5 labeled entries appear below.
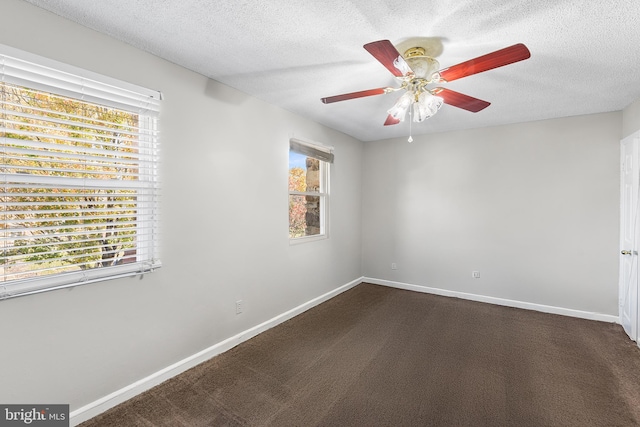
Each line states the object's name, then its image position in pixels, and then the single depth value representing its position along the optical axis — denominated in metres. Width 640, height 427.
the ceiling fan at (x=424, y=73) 1.57
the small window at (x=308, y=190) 3.73
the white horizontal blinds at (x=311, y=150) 3.58
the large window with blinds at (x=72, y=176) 1.62
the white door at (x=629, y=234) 2.97
